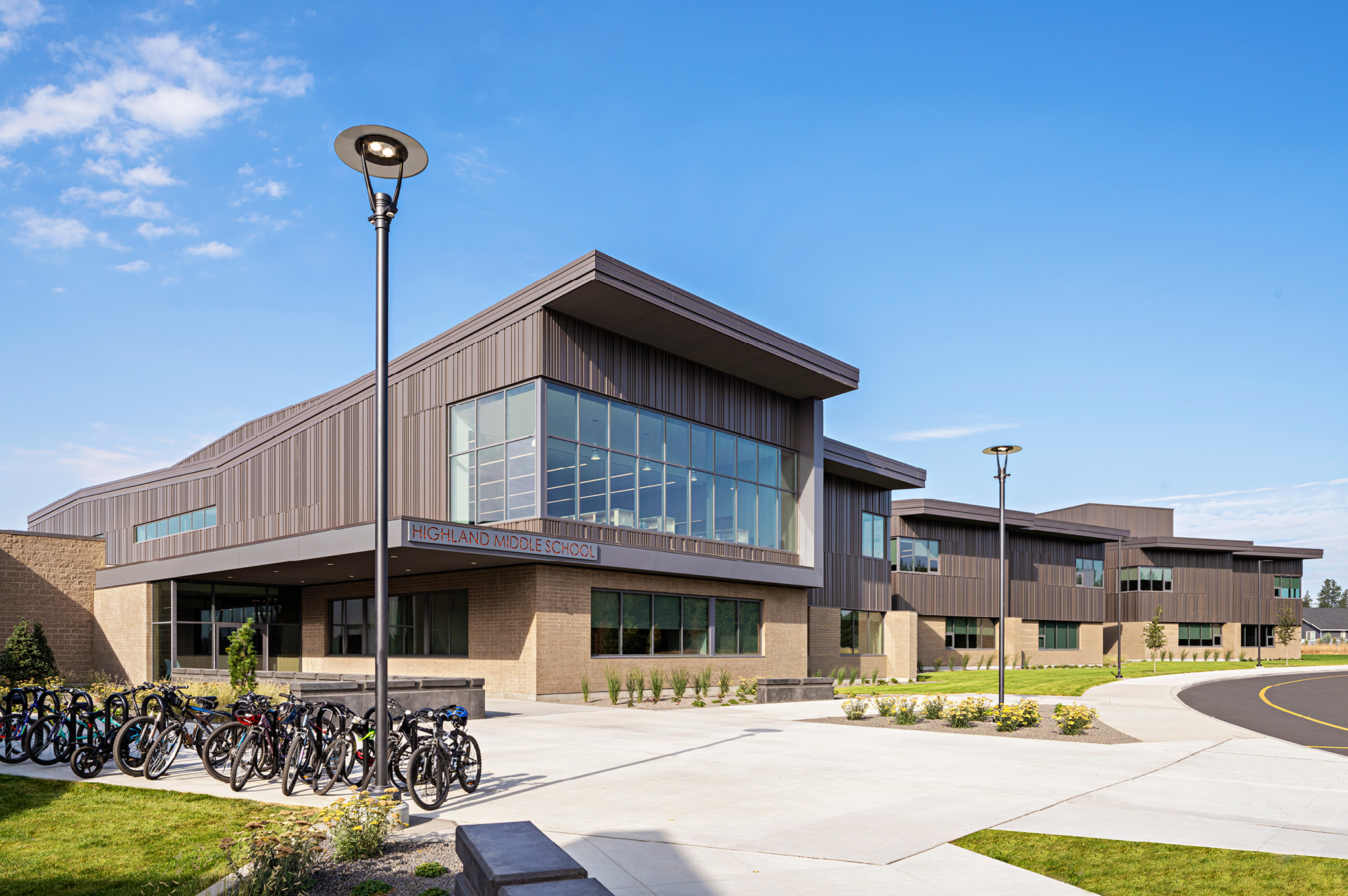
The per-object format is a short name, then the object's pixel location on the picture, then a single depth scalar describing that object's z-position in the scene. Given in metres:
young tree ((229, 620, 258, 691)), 20.78
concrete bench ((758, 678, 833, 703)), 29.34
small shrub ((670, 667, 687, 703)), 28.09
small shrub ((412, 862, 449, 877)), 7.70
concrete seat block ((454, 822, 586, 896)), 5.44
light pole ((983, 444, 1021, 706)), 23.03
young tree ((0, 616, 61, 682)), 31.88
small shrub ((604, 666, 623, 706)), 26.83
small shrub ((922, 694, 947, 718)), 22.47
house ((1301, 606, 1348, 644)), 134.59
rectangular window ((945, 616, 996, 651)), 54.84
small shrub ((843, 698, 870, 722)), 22.44
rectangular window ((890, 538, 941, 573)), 52.06
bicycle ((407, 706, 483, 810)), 10.75
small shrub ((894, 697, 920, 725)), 21.58
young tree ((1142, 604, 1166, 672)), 53.84
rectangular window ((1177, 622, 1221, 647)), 69.38
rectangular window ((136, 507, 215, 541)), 42.94
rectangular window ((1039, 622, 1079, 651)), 60.72
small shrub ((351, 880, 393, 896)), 7.32
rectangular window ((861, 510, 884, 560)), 45.97
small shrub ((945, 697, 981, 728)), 21.00
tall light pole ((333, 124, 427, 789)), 10.22
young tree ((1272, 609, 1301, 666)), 68.69
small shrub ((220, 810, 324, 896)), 6.95
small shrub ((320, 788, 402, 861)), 8.20
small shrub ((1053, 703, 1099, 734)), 19.56
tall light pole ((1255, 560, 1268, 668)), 68.38
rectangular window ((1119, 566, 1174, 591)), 69.00
